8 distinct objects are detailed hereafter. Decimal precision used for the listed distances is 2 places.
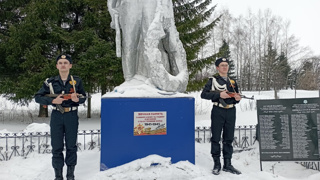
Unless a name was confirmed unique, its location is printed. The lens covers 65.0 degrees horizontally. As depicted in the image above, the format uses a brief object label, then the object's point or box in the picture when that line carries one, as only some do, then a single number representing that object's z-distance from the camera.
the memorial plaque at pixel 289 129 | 4.23
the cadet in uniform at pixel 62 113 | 3.57
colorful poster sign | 3.87
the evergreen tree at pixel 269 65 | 21.21
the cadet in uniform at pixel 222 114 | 4.00
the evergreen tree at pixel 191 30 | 11.40
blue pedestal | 3.81
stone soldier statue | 4.23
